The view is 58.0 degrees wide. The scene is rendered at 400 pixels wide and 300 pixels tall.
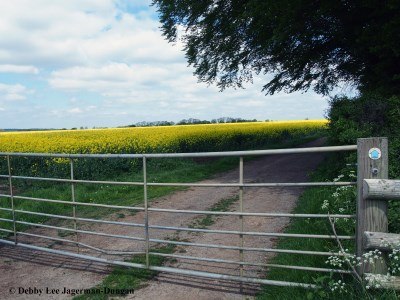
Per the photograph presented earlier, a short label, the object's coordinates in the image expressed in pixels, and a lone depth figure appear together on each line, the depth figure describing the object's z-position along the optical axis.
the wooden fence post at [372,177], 3.47
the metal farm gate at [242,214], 3.49
